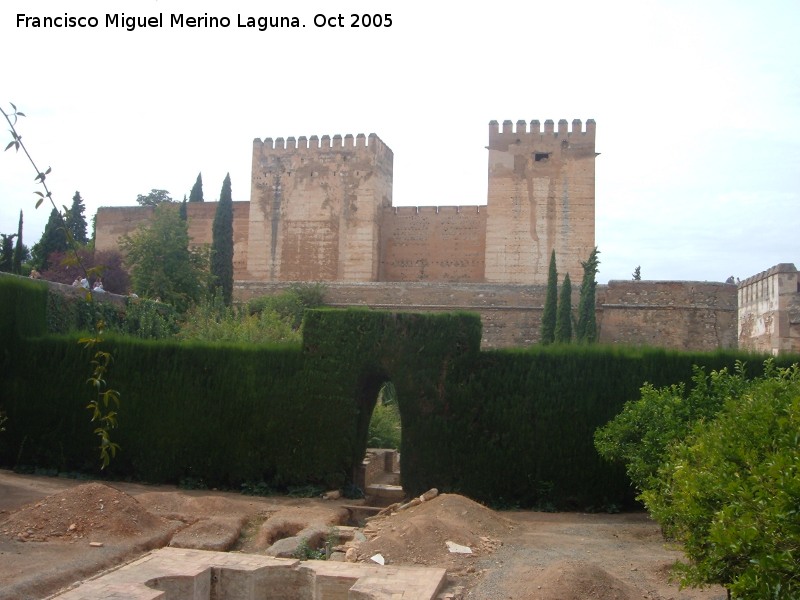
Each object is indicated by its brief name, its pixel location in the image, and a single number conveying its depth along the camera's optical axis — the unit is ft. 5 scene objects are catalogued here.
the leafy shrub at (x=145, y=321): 55.47
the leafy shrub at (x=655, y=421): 30.09
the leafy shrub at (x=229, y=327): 57.82
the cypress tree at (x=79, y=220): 138.00
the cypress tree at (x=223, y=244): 88.99
